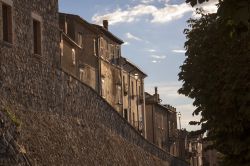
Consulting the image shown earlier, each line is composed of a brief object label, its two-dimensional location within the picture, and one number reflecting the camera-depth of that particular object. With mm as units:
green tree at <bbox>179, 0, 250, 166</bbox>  20984
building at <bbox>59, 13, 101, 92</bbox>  39500
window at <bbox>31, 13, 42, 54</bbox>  20703
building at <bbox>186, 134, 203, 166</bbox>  86875
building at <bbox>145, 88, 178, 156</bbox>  67375
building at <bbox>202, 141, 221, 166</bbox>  91800
